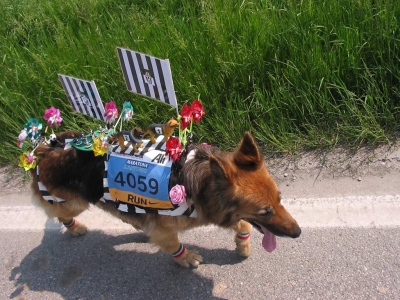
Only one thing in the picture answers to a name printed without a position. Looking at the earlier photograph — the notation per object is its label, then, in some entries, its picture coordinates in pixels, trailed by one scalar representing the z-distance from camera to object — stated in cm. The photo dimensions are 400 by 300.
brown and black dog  210
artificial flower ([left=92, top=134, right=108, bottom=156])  232
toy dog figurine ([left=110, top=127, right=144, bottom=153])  232
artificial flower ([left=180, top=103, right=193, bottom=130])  229
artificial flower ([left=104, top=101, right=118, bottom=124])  249
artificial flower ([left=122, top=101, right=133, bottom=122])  250
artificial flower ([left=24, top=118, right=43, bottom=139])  266
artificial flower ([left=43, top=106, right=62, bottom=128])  265
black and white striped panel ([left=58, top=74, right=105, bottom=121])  261
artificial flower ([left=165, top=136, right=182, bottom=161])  221
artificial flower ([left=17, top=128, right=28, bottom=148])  258
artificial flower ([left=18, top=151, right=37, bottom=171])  257
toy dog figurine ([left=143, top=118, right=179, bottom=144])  217
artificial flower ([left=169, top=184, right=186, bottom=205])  213
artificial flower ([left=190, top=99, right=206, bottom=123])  230
